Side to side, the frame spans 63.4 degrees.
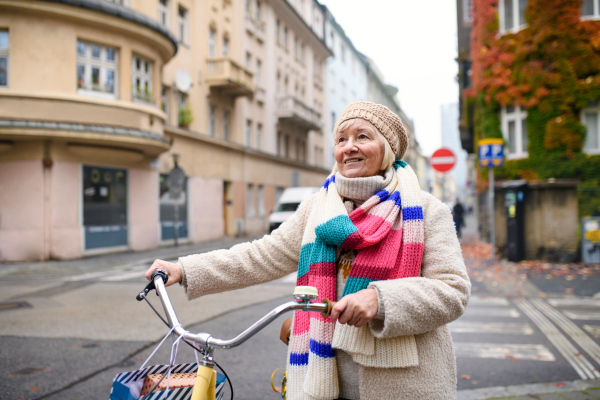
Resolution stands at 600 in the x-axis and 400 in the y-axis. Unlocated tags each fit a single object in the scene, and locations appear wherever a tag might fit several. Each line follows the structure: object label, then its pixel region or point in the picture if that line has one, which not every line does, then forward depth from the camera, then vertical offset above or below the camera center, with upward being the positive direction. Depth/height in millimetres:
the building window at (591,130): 13938 +2051
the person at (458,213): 22395 -497
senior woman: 1610 -269
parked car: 19695 -11
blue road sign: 13422 +1330
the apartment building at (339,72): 45750 +13849
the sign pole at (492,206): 13250 -115
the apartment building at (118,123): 14609 +2906
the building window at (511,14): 14898 +5827
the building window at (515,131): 14984 +2216
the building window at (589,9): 13688 +5444
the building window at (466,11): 23262 +9228
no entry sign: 11688 +1058
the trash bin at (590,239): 12336 -979
